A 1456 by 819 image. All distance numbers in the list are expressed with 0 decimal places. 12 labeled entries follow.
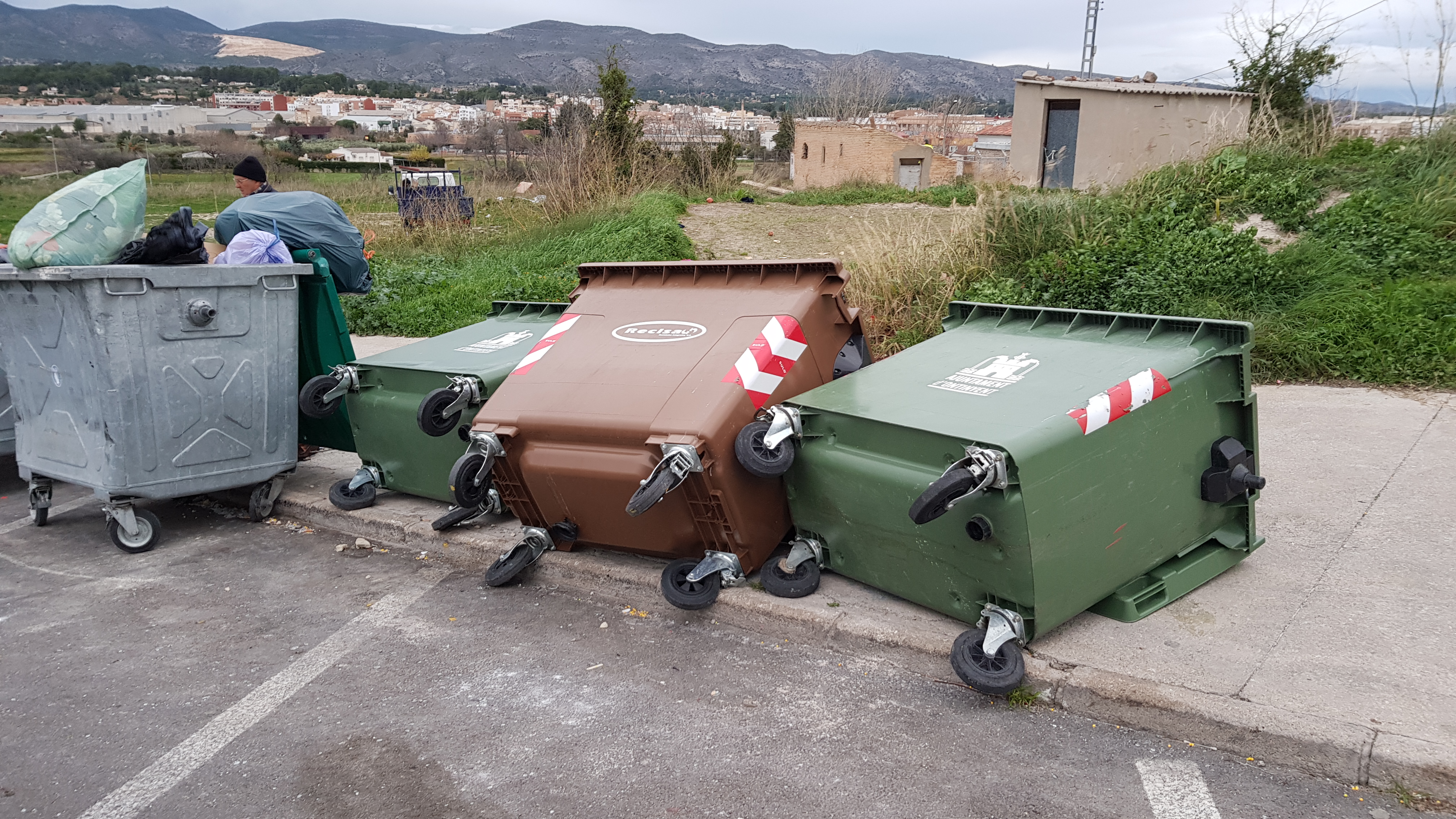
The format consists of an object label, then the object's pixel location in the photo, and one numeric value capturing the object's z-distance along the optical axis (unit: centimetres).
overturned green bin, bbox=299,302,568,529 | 421
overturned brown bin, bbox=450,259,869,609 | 333
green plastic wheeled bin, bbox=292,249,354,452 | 511
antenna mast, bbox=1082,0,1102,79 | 3231
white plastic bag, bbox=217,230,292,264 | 479
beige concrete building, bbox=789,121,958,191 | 3975
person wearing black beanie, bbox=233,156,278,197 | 617
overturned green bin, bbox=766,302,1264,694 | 279
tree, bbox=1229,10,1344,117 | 1199
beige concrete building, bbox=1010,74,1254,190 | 1761
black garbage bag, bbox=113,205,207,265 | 446
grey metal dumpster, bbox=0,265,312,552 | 431
